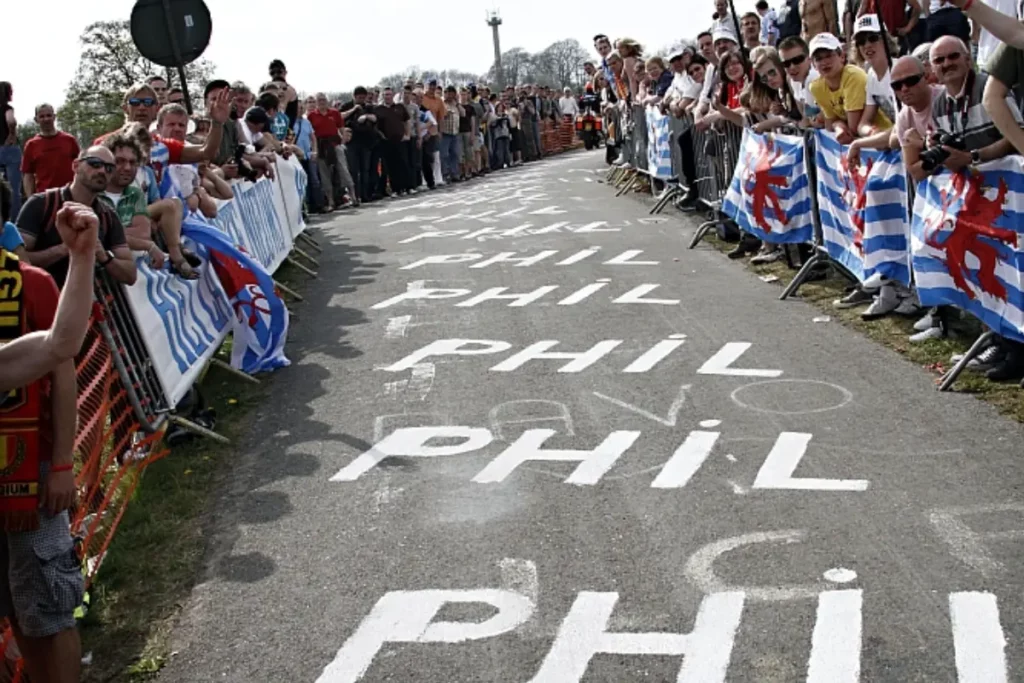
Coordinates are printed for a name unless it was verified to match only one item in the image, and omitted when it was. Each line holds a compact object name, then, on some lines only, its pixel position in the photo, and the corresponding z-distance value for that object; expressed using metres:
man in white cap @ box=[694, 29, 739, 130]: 14.78
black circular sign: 12.10
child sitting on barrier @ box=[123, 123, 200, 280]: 9.26
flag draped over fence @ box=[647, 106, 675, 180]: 19.22
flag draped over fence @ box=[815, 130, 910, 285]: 9.62
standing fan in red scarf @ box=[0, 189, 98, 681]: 4.14
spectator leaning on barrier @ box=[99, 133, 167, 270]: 8.62
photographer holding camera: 7.77
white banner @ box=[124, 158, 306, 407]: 7.99
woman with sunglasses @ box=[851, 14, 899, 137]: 10.11
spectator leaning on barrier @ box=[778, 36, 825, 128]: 11.72
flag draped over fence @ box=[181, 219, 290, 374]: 9.99
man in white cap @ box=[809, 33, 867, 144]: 10.62
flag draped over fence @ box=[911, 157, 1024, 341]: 7.39
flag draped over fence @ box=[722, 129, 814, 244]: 12.06
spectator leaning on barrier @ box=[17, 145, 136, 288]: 7.36
